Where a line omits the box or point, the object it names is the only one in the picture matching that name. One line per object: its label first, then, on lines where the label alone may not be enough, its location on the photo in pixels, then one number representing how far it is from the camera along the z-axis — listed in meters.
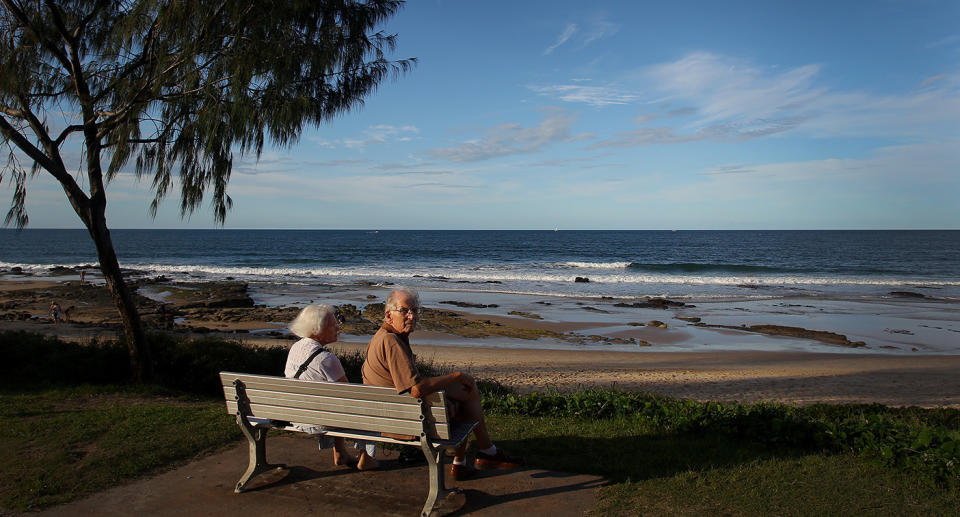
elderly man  3.61
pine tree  5.65
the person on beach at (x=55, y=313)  17.38
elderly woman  3.95
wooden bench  3.46
